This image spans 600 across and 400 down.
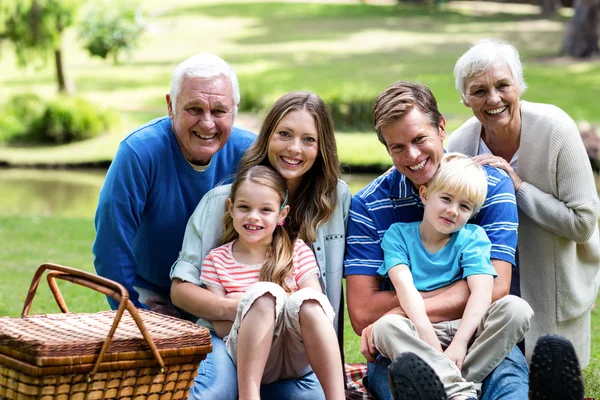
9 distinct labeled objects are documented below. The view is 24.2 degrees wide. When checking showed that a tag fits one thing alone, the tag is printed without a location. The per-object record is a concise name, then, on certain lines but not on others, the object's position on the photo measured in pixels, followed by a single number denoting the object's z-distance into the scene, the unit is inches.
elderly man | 224.5
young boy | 195.9
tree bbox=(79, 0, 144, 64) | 861.4
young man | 209.0
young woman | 212.2
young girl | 190.8
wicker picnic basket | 161.0
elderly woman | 230.2
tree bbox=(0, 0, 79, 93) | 848.3
